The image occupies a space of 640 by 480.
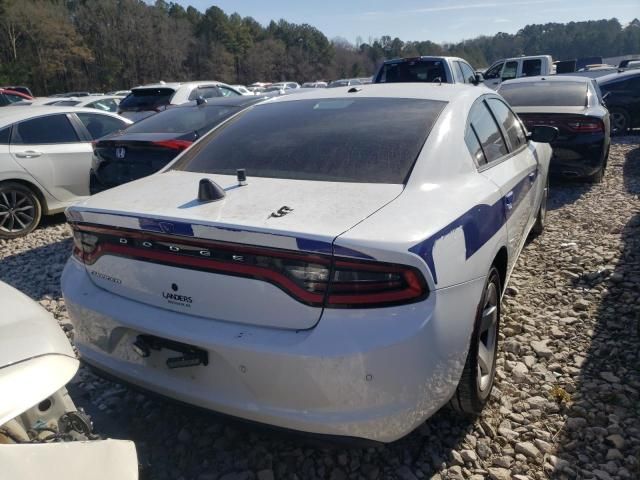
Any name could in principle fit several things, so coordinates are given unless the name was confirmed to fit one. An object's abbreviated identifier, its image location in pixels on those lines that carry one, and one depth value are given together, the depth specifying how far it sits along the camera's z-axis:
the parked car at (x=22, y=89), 26.55
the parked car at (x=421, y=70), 9.82
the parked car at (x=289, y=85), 33.03
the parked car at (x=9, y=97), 19.55
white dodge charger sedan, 1.79
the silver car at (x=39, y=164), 5.93
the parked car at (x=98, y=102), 14.28
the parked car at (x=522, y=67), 16.28
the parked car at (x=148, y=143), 5.05
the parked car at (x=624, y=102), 12.02
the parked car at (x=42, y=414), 1.14
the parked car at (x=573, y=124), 6.55
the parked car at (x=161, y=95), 10.15
